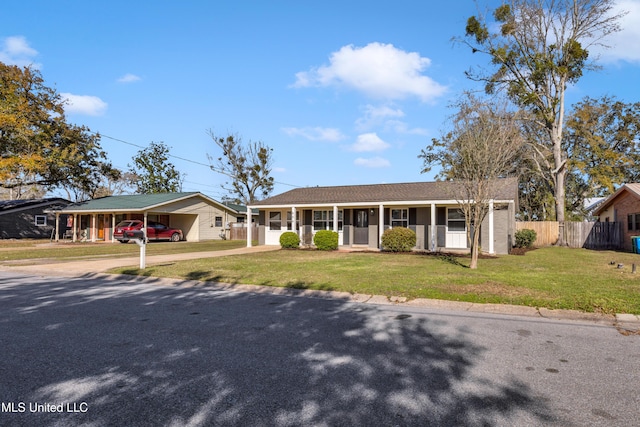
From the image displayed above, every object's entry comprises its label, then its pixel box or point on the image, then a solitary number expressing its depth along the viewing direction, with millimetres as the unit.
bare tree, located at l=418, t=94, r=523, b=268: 12453
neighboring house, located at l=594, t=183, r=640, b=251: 21984
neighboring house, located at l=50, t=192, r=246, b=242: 31656
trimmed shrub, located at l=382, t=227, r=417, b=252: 19109
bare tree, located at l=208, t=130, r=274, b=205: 46625
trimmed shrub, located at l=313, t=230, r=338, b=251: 20969
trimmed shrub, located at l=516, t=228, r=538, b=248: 22844
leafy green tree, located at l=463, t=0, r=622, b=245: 25656
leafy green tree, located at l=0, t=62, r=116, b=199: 30594
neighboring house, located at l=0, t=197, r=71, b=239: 34281
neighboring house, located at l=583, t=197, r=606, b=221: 40438
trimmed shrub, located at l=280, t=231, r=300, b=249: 21906
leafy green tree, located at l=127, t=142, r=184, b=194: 55000
